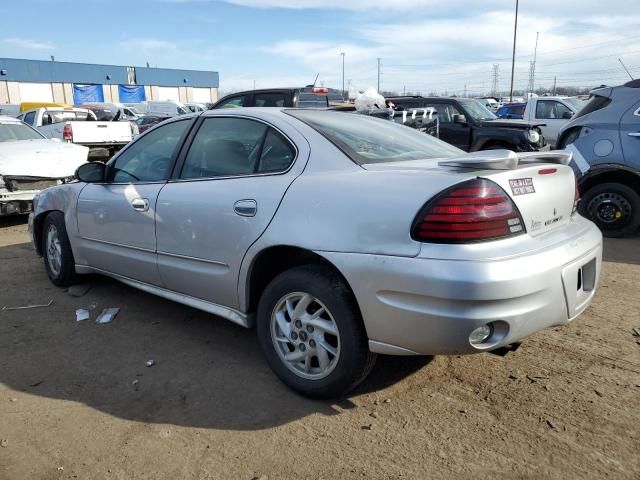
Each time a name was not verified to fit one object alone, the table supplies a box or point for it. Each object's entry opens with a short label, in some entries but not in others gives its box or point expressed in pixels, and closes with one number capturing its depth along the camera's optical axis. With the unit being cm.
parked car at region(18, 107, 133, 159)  1204
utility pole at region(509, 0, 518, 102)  3184
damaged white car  734
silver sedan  233
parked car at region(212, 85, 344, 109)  941
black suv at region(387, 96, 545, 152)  988
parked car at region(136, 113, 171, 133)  2370
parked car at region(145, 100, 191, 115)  3360
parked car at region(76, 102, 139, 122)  2518
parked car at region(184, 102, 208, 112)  3088
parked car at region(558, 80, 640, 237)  628
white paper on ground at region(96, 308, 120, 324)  413
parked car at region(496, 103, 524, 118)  1974
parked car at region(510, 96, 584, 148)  1346
